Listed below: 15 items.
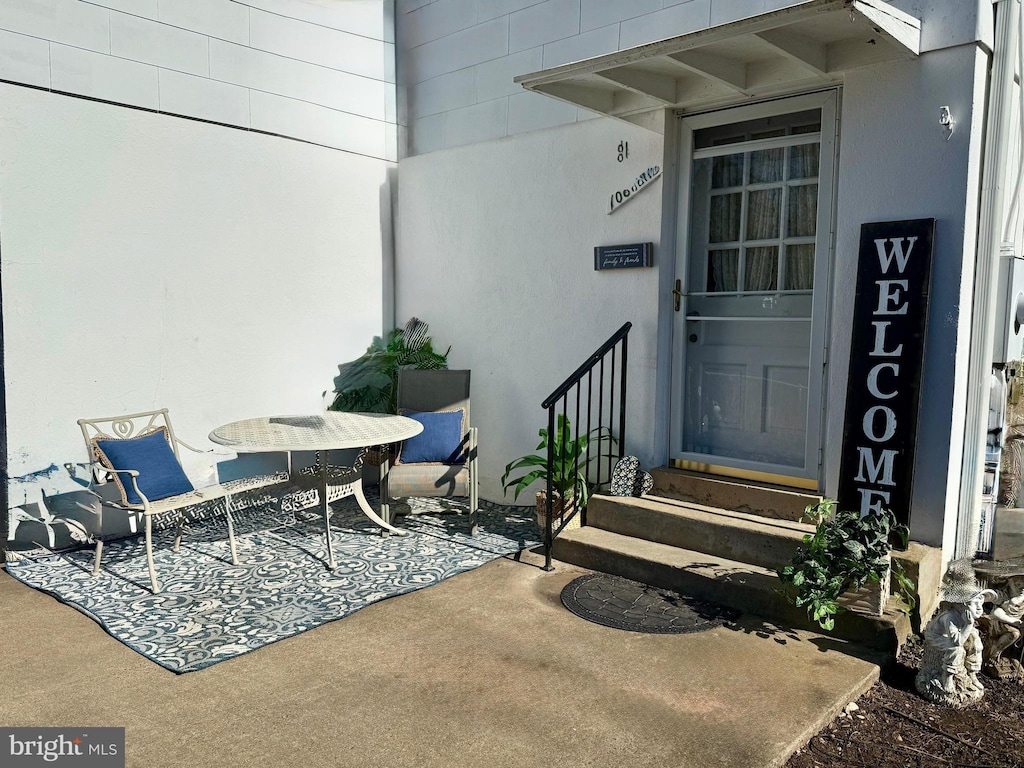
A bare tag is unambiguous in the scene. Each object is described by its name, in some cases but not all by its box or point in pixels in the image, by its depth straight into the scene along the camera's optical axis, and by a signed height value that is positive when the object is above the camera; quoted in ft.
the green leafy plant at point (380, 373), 19.01 -1.82
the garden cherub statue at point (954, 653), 9.49 -4.25
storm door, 13.48 +0.28
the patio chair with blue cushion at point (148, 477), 13.24 -3.18
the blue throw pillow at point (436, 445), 16.39 -3.04
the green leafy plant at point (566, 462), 14.87 -3.24
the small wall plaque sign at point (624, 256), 15.16 +0.88
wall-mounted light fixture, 11.54 +2.70
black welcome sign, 11.82 -0.97
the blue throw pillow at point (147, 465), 13.55 -2.99
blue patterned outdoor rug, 11.21 -4.77
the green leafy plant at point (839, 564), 10.84 -3.65
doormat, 11.50 -4.71
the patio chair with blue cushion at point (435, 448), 15.56 -3.09
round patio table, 13.68 -2.52
